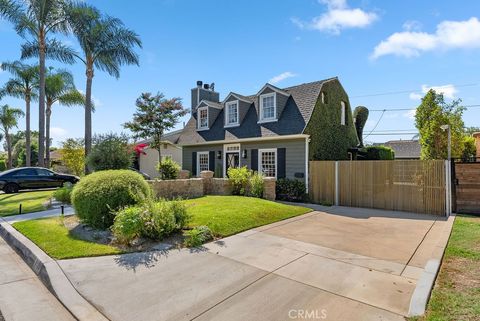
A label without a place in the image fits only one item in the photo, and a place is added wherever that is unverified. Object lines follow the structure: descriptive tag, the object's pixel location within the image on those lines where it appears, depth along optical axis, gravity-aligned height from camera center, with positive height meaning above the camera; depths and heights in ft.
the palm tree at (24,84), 74.84 +23.76
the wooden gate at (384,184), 31.58 -2.53
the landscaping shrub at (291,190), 41.81 -3.85
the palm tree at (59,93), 74.43 +20.72
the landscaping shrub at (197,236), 18.75 -4.98
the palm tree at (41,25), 54.44 +29.22
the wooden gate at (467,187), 30.50 -2.60
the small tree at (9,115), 100.58 +19.39
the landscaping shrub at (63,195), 35.84 -3.68
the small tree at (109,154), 39.09 +1.84
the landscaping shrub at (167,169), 46.44 -0.44
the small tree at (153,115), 57.98 +10.91
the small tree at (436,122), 39.29 +6.23
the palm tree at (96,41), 53.62 +25.34
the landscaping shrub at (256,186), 38.88 -2.89
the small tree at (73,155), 65.10 +2.90
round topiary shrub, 21.70 -2.40
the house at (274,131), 44.86 +6.45
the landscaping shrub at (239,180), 40.68 -2.10
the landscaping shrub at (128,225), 18.44 -3.93
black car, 49.44 -2.17
